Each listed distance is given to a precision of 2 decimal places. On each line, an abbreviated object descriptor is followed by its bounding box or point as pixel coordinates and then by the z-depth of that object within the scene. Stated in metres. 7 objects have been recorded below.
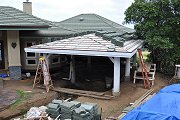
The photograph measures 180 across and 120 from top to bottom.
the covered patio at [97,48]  9.57
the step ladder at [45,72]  10.89
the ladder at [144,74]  11.10
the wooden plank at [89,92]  10.26
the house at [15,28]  11.63
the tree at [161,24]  13.02
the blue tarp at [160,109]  5.28
